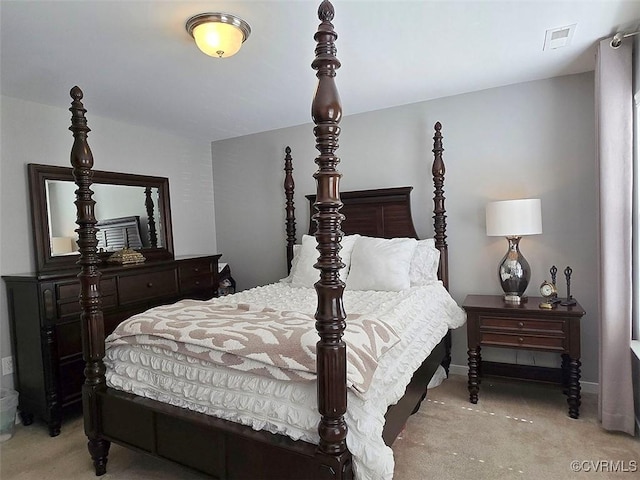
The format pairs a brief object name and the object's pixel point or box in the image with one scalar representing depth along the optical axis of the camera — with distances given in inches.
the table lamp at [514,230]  107.9
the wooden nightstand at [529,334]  100.3
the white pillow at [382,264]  116.9
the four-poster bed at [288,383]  53.9
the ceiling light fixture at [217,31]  76.4
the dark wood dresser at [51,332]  103.9
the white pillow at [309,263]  131.6
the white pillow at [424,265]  123.8
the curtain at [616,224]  88.8
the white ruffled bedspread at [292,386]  58.1
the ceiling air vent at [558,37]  88.0
